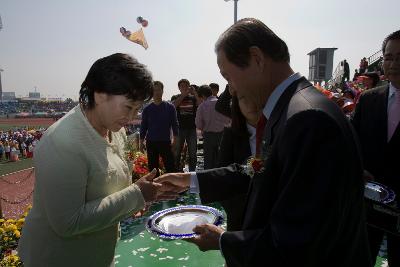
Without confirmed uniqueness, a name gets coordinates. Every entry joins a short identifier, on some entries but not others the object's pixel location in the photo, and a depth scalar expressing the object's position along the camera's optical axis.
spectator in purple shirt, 7.12
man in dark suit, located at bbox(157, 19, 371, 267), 1.03
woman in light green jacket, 1.63
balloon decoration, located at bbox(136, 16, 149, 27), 14.91
